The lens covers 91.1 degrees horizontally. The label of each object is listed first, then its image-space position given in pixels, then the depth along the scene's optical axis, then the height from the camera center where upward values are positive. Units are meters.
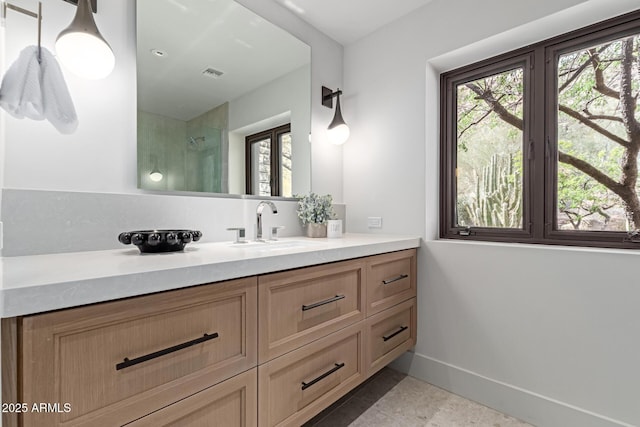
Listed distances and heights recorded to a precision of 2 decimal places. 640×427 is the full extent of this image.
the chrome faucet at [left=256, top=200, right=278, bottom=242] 1.77 -0.02
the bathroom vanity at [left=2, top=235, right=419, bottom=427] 0.65 -0.34
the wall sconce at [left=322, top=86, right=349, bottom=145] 2.24 +0.63
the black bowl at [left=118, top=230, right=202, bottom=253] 1.15 -0.10
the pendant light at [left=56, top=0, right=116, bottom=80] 1.14 +0.62
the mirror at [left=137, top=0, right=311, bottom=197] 1.47 +0.62
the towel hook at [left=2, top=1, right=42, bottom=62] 1.10 +0.71
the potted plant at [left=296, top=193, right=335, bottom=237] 1.99 +0.00
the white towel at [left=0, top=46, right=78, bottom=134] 1.05 +0.42
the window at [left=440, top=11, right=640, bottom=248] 1.49 +0.38
